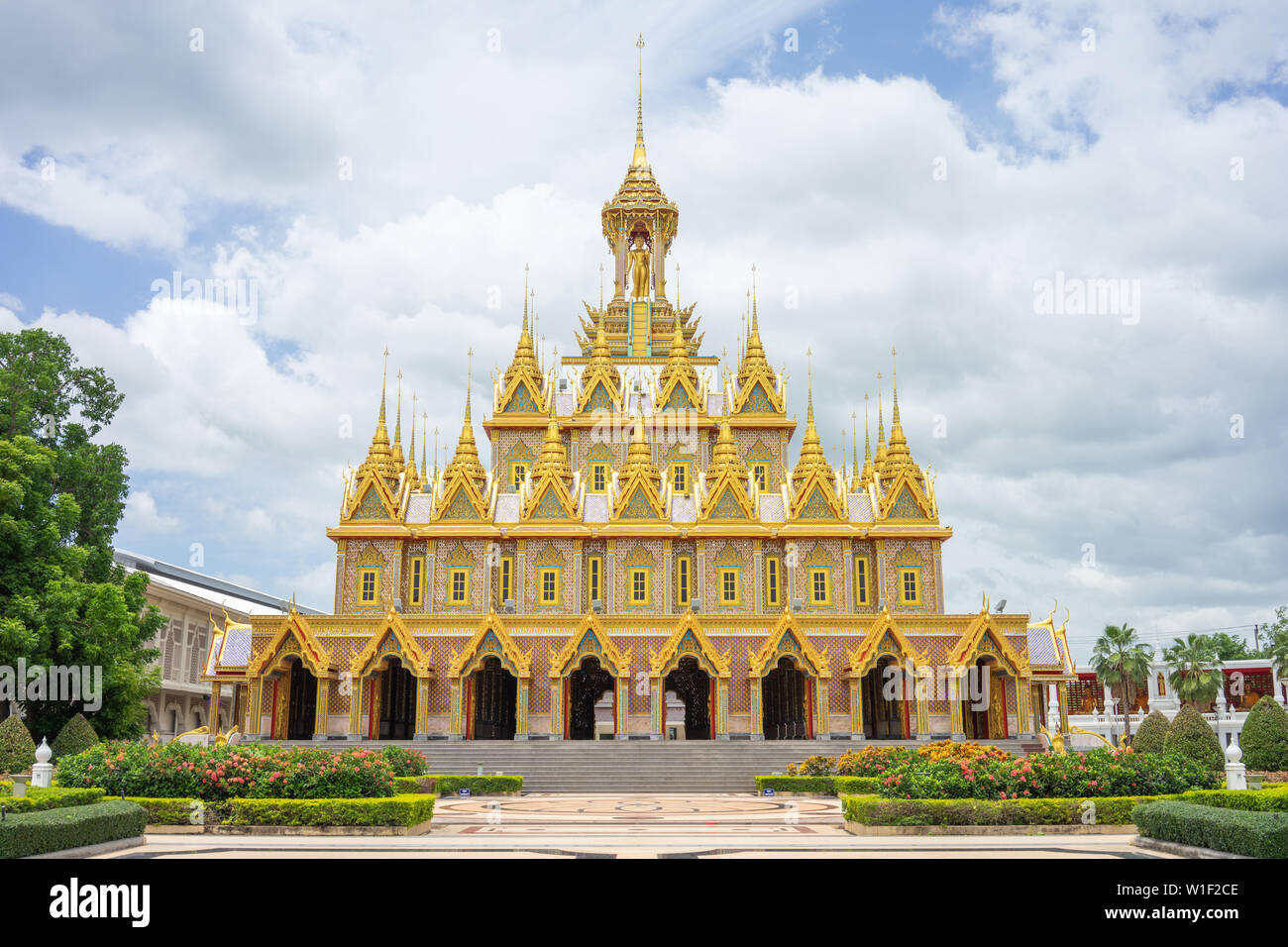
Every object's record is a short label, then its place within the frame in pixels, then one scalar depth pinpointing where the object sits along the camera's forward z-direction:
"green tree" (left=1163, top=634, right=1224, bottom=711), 59.44
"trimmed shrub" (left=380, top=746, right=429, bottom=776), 26.86
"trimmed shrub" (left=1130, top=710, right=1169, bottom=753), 31.42
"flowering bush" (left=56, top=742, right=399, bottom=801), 18.95
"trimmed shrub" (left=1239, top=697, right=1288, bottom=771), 29.91
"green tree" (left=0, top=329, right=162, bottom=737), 30.84
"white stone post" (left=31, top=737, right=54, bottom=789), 19.66
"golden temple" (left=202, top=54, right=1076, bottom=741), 38.69
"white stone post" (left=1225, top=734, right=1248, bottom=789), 18.91
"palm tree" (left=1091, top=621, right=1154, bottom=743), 62.59
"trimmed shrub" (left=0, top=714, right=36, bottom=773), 26.91
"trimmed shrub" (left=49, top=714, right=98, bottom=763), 29.58
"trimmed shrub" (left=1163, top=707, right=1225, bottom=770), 29.22
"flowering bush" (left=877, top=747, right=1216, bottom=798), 19.17
